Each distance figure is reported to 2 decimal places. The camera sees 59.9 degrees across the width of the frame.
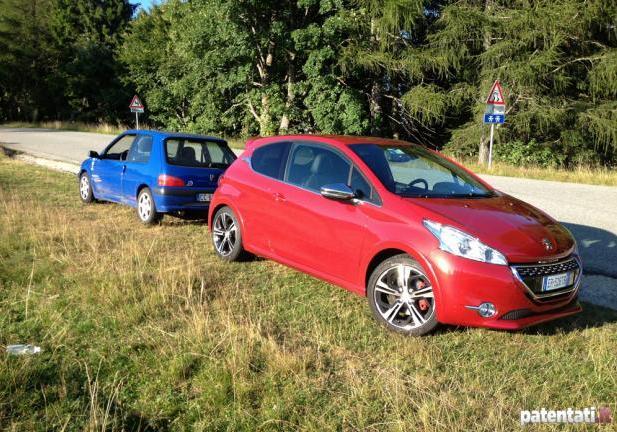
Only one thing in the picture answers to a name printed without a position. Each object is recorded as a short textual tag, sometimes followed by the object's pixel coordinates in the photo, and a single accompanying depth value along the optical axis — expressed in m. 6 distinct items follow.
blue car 8.04
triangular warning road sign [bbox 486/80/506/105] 17.00
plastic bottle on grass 3.66
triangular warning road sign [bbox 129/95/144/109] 27.98
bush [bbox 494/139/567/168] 23.34
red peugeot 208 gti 4.05
